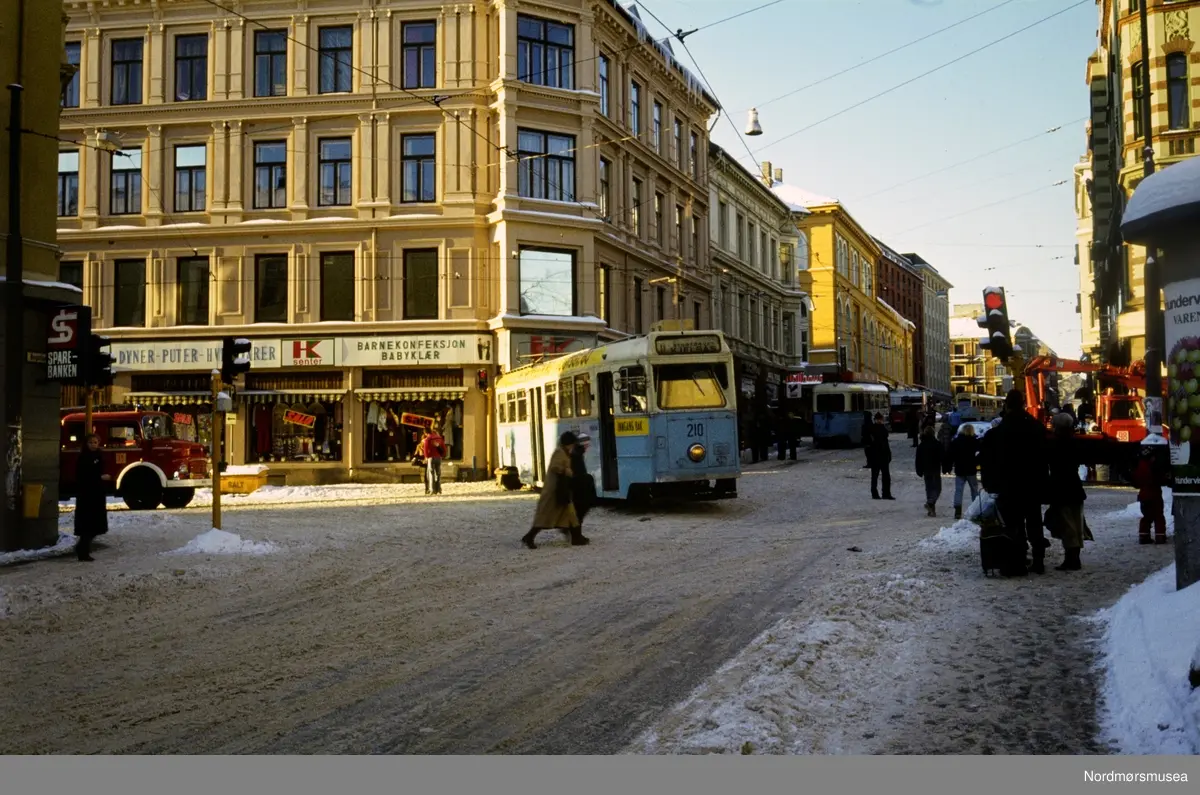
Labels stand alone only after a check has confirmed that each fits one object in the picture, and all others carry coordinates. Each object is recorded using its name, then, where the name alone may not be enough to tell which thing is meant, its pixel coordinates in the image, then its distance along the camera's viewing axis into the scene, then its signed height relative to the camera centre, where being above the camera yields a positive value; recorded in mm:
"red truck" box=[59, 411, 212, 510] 24453 -369
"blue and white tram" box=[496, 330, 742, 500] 19750 +353
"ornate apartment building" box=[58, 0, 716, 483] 33094 +7294
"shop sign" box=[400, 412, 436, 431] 33188 +578
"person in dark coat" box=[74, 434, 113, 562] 14102 -766
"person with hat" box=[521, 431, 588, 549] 15570 -966
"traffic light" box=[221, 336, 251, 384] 15875 +1243
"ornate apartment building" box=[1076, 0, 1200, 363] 28359 +8823
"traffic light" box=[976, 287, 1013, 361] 11258 +1166
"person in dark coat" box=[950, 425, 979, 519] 17219 -446
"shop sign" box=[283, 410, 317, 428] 33500 +687
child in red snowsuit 12812 -840
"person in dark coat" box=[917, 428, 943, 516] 18469 -560
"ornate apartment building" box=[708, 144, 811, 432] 49344 +7887
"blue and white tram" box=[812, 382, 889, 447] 48688 +953
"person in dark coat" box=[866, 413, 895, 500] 22141 -405
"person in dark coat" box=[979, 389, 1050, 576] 10625 -407
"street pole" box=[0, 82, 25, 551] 14484 +929
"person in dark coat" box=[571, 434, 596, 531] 15922 -693
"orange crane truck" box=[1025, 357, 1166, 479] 27859 +990
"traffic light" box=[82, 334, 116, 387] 14727 +1128
